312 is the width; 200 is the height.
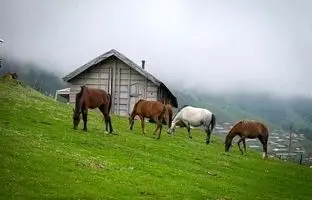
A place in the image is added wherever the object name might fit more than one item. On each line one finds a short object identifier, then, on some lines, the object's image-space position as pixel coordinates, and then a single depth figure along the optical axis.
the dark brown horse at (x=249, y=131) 39.91
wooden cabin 57.66
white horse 42.75
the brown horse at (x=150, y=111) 37.12
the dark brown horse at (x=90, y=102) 31.08
